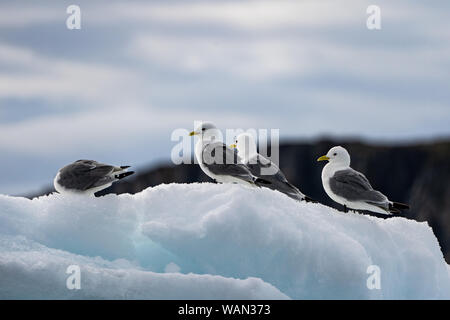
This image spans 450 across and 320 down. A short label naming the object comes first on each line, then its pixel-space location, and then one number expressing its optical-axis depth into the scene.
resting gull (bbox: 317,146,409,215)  13.27
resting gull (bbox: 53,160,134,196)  12.98
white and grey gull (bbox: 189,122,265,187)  13.15
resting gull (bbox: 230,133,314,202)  13.85
